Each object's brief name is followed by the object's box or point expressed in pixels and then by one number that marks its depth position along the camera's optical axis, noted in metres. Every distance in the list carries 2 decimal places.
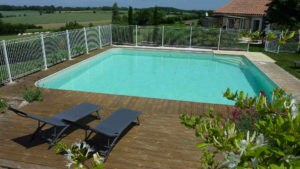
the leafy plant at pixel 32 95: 6.00
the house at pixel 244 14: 22.86
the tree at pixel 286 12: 15.37
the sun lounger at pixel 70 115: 3.84
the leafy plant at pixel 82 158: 1.12
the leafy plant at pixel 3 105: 5.37
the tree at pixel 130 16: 18.22
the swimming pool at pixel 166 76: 8.73
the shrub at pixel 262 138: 0.88
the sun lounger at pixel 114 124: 3.63
